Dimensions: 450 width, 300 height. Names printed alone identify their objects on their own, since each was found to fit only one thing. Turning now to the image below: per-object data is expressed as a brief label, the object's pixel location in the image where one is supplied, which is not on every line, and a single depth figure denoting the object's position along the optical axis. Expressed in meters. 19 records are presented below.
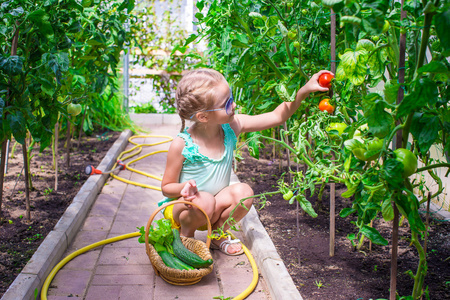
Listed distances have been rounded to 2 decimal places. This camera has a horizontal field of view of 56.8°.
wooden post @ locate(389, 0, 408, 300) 1.32
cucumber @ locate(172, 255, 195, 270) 2.13
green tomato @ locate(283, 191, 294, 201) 1.70
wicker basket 2.08
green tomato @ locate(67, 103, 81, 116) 3.08
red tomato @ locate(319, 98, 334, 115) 1.89
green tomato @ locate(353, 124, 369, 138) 1.44
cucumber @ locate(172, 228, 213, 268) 2.12
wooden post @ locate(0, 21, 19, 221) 2.06
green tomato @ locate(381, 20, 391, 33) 1.22
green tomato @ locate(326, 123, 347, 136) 1.68
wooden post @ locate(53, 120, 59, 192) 3.28
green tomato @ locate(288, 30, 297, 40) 1.83
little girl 2.19
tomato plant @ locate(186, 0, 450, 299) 1.11
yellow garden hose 2.02
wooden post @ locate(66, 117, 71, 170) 3.87
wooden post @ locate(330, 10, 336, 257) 1.87
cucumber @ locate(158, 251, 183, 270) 2.12
